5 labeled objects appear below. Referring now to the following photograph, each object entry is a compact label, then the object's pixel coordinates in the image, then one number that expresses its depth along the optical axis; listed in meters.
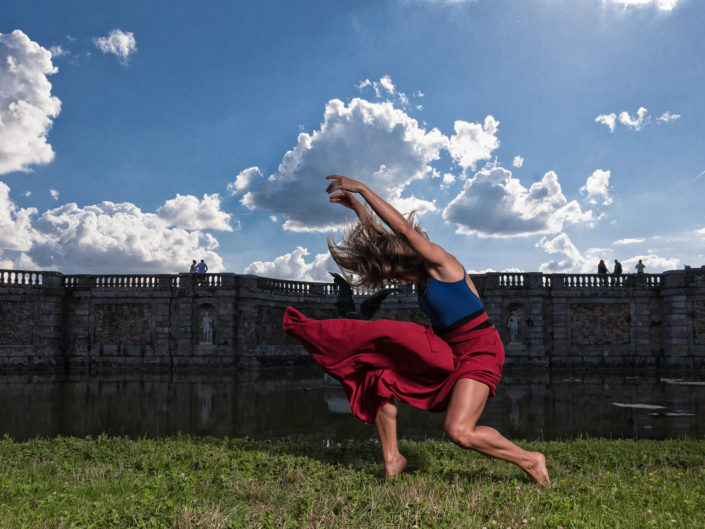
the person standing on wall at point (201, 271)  21.12
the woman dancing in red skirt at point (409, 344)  3.33
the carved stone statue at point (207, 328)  20.50
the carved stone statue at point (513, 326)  21.34
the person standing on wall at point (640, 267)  23.11
